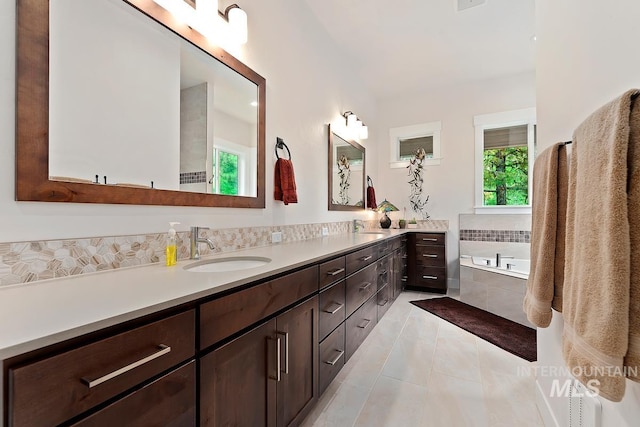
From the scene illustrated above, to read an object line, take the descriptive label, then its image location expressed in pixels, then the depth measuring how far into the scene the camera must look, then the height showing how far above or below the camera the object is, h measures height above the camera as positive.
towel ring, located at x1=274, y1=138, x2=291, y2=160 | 2.16 +0.55
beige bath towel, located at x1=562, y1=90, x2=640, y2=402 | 0.60 -0.09
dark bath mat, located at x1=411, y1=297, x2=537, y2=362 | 2.30 -1.08
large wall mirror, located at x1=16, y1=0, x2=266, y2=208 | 0.94 +0.46
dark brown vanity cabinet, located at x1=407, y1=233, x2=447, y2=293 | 3.72 -0.65
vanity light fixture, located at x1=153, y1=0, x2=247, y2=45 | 1.43 +1.09
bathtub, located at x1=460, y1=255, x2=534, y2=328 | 2.82 -0.78
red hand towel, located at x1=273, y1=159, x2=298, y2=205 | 2.11 +0.23
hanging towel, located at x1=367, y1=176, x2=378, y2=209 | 4.05 +0.25
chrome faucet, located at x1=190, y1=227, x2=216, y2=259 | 1.43 -0.15
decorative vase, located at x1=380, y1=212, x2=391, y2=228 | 4.16 -0.13
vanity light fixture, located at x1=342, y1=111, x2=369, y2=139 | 3.39 +1.14
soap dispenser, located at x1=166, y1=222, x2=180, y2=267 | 1.27 -0.16
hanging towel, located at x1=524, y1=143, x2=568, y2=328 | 1.05 -0.11
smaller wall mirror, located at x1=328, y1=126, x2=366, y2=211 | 3.05 +0.50
